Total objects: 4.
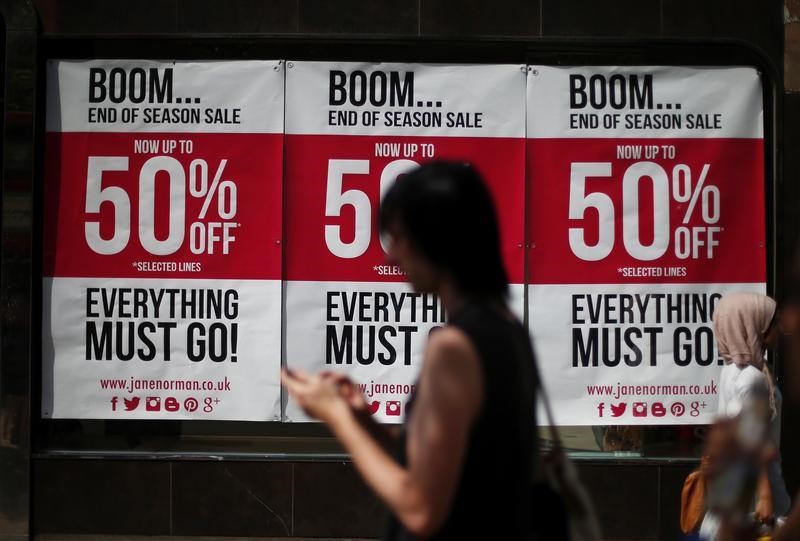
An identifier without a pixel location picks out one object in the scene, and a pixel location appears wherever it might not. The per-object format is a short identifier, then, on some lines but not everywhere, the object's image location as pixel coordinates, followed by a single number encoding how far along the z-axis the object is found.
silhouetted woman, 4.07
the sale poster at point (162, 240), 13.54
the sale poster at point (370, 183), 13.50
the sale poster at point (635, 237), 13.52
